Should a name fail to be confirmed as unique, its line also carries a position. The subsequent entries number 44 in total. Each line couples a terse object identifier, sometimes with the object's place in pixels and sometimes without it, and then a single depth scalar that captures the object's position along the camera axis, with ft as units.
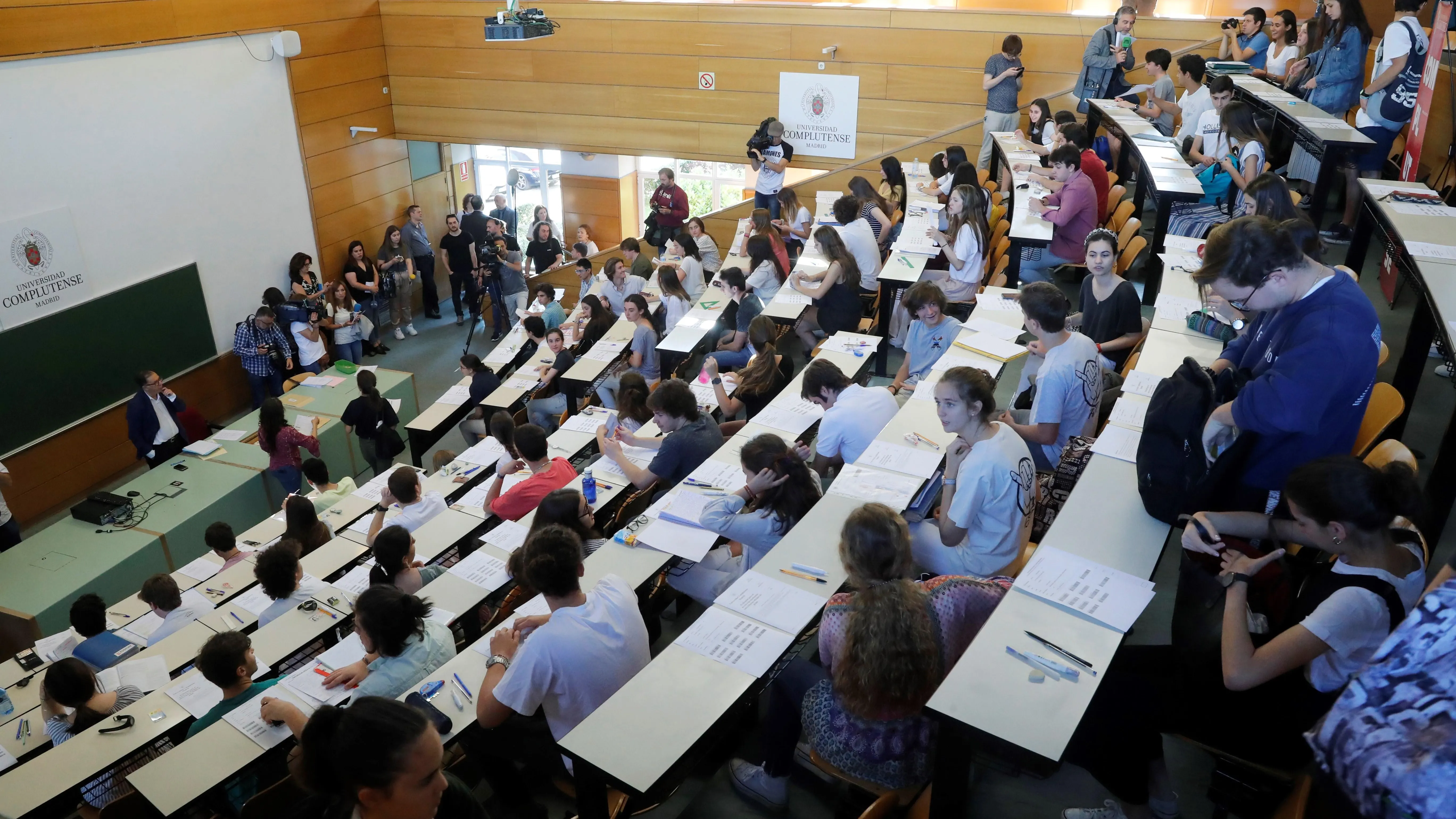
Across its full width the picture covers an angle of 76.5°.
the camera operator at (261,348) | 32.12
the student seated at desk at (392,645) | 11.18
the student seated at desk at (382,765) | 6.46
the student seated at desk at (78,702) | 12.58
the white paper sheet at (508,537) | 15.15
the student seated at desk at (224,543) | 19.13
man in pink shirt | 21.07
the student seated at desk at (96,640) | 15.90
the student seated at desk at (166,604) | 16.26
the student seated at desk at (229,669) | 11.72
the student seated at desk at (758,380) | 19.90
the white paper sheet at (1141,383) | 13.82
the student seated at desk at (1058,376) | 13.64
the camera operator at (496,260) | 39.37
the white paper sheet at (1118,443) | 12.09
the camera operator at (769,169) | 34.37
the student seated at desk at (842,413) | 15.21
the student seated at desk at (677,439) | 16.11
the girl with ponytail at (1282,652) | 7.59
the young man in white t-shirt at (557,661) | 9.98
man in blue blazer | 26.53
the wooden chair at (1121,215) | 22.58
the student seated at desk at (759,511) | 12.80
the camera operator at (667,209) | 36.47
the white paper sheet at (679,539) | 12.67
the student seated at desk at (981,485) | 11.39
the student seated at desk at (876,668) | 8.77
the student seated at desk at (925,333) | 18.43
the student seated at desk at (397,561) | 13.78
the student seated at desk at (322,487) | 21.70
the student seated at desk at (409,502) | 17.49
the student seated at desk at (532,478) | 16.76
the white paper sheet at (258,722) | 11.34
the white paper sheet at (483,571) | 14.14
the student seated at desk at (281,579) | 14.62
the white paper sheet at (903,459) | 13.64
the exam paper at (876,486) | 12.84
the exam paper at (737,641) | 9.94
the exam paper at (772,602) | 10.55
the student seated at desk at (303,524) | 18.13
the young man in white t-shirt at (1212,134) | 21.77
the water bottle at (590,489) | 16.08
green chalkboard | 27.32
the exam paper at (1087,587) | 9.32
